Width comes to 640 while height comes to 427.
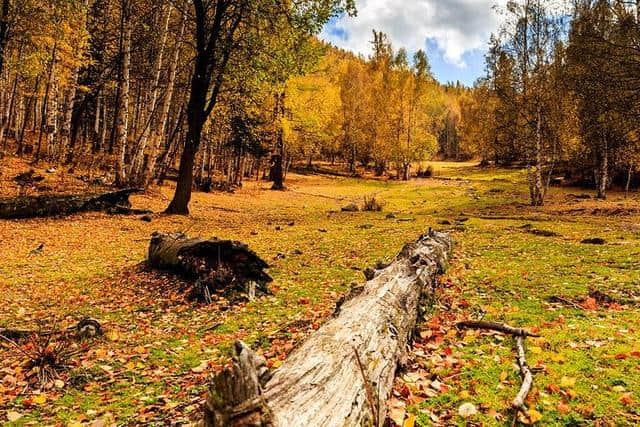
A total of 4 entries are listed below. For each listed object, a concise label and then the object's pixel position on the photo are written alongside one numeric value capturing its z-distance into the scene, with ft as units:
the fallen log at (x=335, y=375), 6.50
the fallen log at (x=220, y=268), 20.84
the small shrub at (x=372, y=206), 61.56
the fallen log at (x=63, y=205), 37.86
